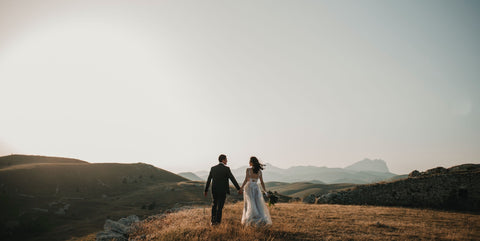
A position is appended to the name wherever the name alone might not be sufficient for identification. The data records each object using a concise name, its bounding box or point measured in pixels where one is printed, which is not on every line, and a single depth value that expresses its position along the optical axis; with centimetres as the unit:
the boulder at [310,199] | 2581
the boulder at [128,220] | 1480
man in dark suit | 891
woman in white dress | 870
